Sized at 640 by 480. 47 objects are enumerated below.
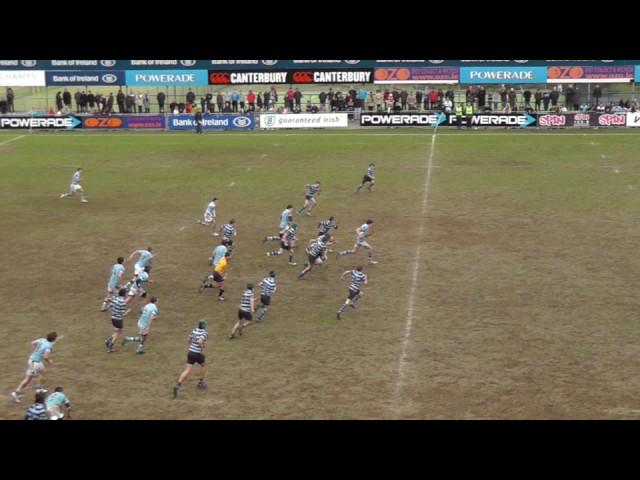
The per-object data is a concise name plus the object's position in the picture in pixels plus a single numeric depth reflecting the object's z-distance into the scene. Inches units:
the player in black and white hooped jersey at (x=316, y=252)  1230.3
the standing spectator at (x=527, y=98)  2875.2
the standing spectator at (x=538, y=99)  2844.5
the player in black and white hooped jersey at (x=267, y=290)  1057.5
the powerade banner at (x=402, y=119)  2770.7
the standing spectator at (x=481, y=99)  2893.7
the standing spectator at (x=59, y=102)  3016.7
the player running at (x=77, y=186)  1737.2
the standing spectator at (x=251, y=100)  2933.1
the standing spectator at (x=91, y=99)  2987.2
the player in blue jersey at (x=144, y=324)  954.7
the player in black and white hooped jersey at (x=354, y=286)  1082.1
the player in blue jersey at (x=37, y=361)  852.6
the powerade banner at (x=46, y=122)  2822.3
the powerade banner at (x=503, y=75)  2935.5
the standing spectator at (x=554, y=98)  2842.0
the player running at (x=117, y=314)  959.6
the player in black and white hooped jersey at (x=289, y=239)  1322.6
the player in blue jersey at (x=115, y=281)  1103.3
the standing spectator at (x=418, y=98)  2923.2
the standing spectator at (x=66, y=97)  3002.0
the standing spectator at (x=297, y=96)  2945.4
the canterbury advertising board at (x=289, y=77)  2994.6
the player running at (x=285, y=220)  1360.7
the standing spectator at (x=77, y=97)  2994.6
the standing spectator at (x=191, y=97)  2981.1
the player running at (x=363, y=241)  1301.7
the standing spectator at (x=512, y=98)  2856.8
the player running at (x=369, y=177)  1780.3
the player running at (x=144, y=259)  1164.7
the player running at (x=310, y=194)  1594.5
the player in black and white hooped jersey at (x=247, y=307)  1002.1
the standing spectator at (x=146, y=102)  2962.6
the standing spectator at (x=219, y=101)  2940.5
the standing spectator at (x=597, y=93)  2883.9
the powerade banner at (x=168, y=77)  3021.7
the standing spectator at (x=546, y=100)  2839.6
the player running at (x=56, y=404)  763.4
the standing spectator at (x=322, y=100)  2957.7
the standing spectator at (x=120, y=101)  2942.9
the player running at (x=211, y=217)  1495.9
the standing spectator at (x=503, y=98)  2864.9
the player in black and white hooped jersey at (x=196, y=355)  857.8
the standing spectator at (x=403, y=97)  2947.8
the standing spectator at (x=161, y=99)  2980.8
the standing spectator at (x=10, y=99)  2987.2
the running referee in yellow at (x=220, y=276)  1144.2
